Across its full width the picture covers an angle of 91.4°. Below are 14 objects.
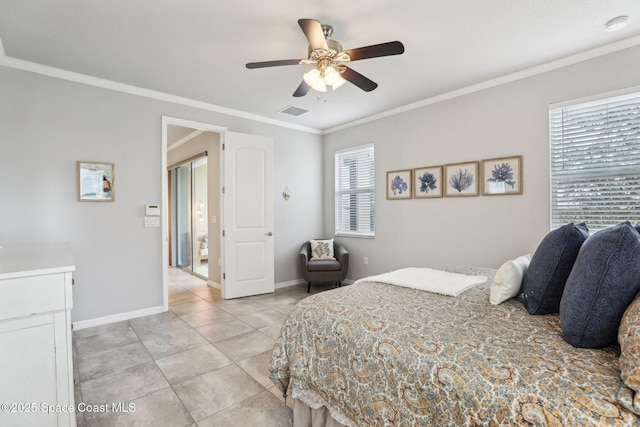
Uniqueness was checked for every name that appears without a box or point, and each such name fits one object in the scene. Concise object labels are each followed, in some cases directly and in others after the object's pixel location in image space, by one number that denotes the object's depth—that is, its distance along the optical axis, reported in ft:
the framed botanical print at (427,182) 12.82
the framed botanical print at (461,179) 11.70
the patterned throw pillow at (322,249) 16.10
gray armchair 15.05
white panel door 14.25
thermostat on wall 12.17
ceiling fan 6.59
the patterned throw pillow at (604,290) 3.63
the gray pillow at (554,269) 4.89
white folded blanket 6.50
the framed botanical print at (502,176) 10.60
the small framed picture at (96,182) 10.78
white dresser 4.36
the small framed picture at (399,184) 13.94
